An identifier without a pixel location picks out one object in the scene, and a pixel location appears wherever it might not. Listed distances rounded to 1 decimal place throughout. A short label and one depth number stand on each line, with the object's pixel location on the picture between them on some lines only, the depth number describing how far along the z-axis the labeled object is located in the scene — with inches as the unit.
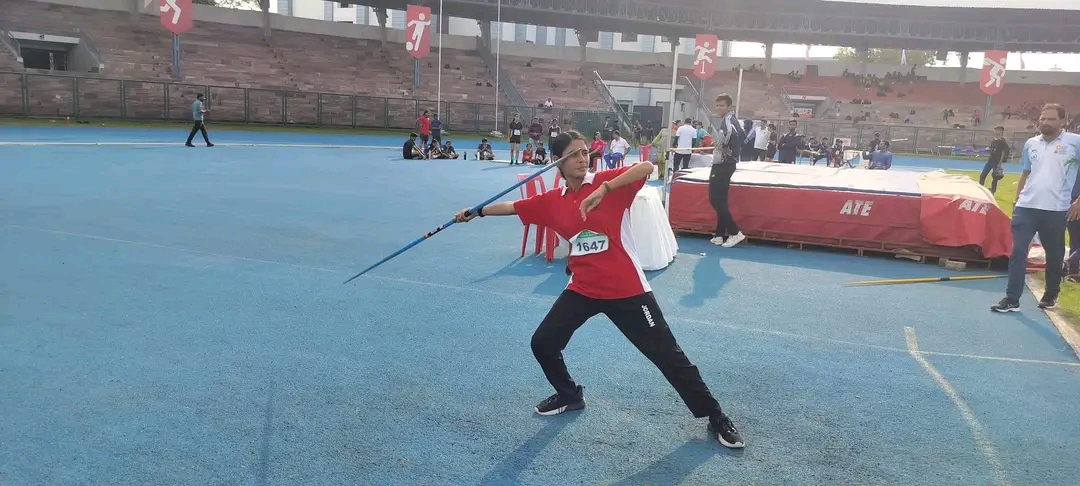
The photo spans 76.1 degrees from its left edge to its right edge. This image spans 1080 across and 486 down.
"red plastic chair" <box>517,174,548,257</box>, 358.0
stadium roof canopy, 2006.6
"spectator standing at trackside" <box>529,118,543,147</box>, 1049.0
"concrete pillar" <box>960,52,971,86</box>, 2160.2
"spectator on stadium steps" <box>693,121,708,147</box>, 818.4
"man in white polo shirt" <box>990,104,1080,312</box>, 256.8
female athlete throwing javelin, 150.8
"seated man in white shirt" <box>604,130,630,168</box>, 815.6
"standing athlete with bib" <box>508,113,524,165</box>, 962.1
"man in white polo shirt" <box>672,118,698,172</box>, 732.0
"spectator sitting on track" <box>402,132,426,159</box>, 924.1
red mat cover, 363.6
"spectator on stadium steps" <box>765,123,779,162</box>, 1073.4
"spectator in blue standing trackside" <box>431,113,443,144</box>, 1040.7
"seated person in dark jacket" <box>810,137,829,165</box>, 1148.7
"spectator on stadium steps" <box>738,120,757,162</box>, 735.1
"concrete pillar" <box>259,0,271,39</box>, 1649.0
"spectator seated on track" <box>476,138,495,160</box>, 1013.3
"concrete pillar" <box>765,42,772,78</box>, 2213.5
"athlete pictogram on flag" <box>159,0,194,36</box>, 1126.8
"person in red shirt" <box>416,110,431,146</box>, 972.4
